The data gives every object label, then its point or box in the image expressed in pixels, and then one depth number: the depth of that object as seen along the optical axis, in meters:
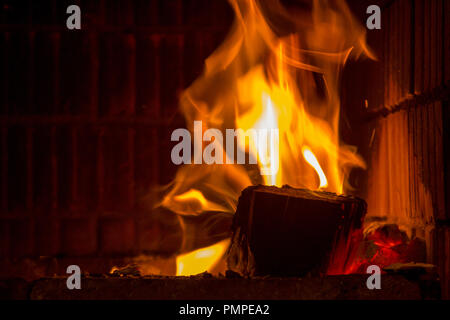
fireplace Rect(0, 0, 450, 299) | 3.84
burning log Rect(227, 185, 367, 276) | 2.63
